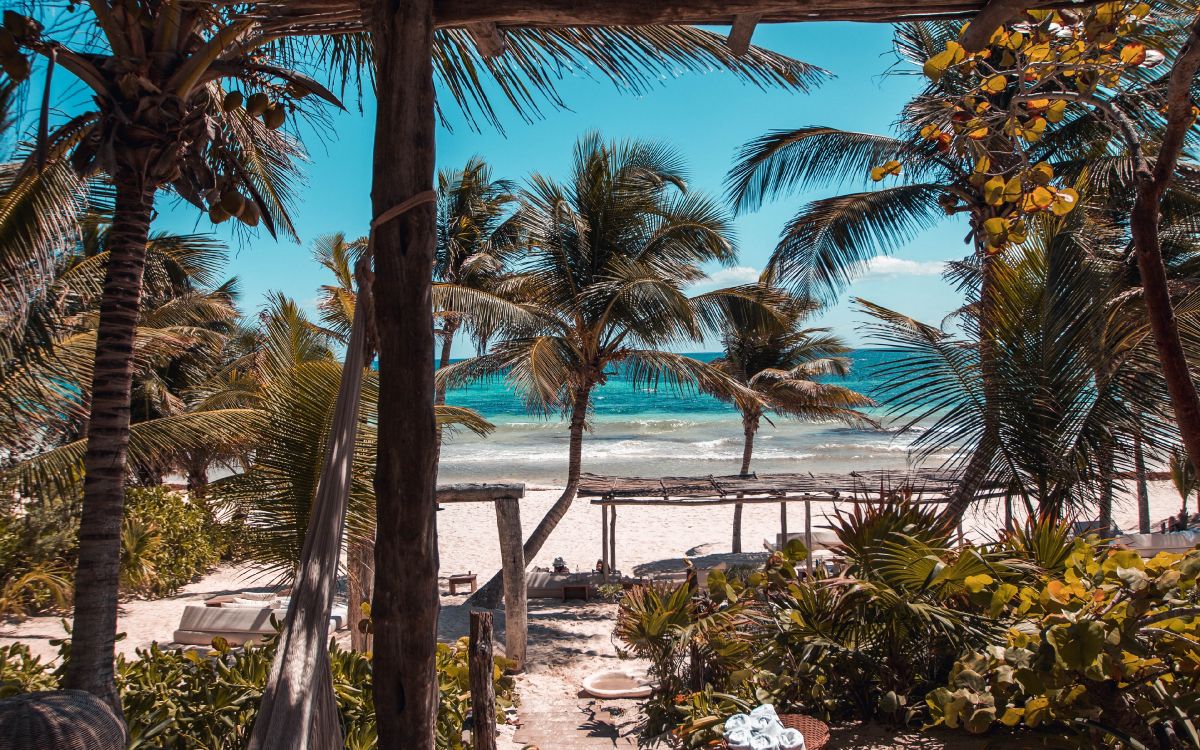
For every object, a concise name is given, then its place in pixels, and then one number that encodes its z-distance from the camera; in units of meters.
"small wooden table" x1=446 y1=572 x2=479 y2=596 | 9.09
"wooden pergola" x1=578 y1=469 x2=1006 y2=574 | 8.51
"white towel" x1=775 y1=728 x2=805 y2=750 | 2.77
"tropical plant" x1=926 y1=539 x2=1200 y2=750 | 2.30
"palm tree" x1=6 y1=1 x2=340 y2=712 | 2.82
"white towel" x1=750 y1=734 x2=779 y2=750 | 2.78
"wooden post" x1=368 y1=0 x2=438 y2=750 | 1.86
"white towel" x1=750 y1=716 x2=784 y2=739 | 2.86
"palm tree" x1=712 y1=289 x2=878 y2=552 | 11.78
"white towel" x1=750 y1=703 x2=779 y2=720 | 3.01
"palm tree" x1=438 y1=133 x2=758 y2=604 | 8.15
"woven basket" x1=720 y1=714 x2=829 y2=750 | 2.98
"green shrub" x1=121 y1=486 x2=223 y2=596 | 8.31
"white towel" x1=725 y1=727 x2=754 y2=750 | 2.85
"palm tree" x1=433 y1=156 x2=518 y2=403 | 12.34
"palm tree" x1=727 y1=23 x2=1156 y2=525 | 6.89
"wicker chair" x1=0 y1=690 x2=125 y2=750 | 2.19
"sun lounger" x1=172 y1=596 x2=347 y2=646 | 6.46
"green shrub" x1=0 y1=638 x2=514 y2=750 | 3.05
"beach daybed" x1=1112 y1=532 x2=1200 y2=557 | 7.43
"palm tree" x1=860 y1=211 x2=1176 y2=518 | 3.46
